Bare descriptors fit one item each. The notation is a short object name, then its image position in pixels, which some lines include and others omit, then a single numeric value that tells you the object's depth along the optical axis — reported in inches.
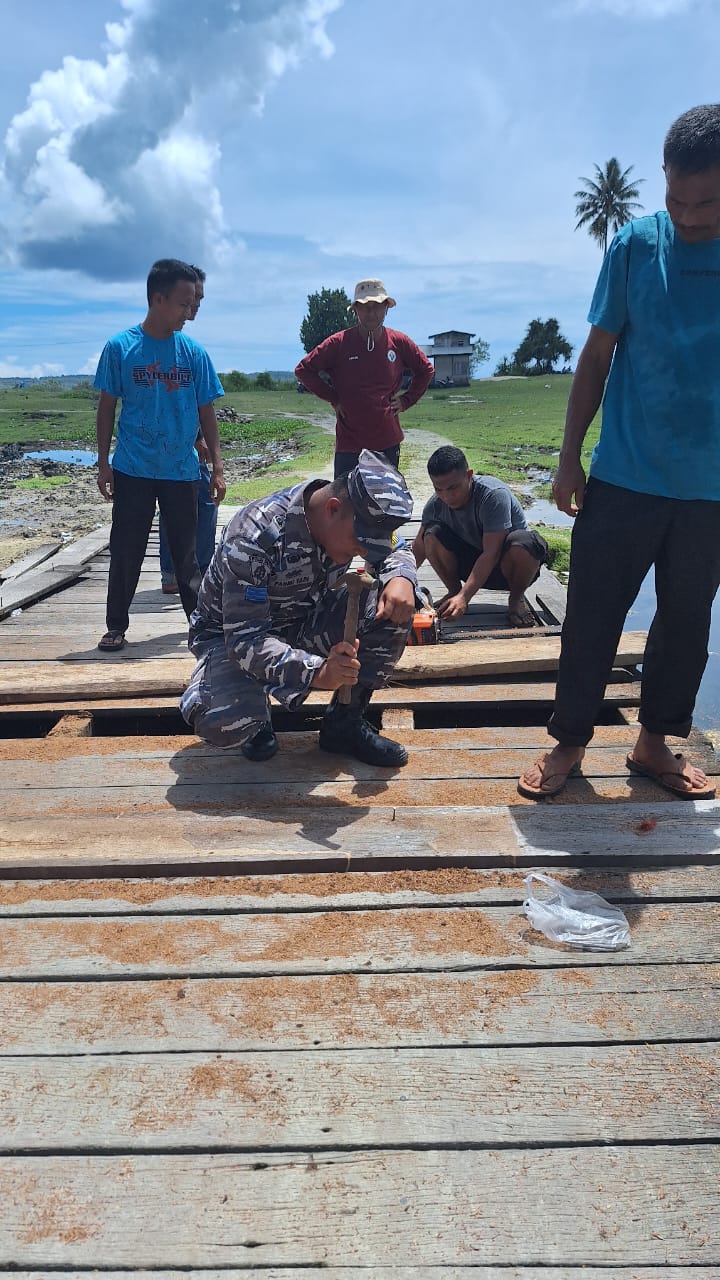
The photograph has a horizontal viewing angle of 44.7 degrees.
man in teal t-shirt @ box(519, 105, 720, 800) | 92.2
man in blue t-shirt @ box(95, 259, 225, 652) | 169.0
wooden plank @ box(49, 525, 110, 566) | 271.7
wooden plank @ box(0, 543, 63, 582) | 260.2
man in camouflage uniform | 104.2
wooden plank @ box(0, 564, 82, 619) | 216.7
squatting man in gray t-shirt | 184.3
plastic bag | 80.4
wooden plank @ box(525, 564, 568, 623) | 204.4
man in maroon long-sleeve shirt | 199.3
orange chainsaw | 174.7
